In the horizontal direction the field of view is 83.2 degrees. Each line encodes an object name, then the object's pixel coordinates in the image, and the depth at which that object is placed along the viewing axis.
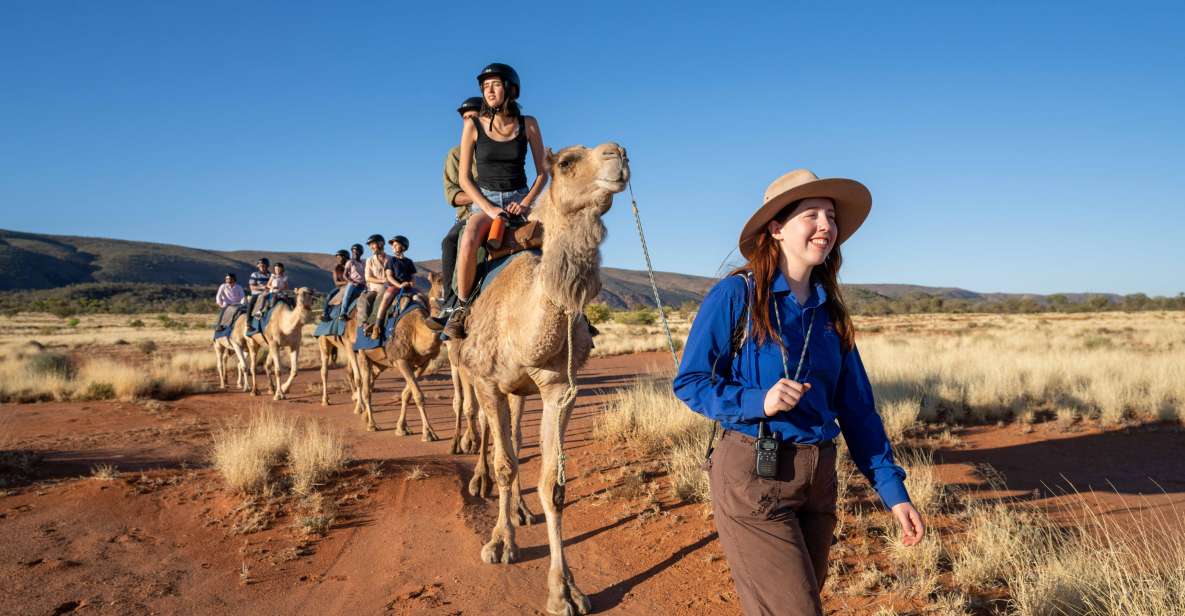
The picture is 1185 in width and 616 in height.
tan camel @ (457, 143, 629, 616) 4.04
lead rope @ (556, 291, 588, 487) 4.47
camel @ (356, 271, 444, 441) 10.16
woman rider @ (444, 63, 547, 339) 5.41
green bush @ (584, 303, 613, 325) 37.57
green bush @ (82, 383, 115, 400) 14.59
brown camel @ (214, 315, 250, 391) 16.88
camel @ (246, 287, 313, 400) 14.77
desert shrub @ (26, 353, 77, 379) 16.32
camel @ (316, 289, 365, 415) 12.58
